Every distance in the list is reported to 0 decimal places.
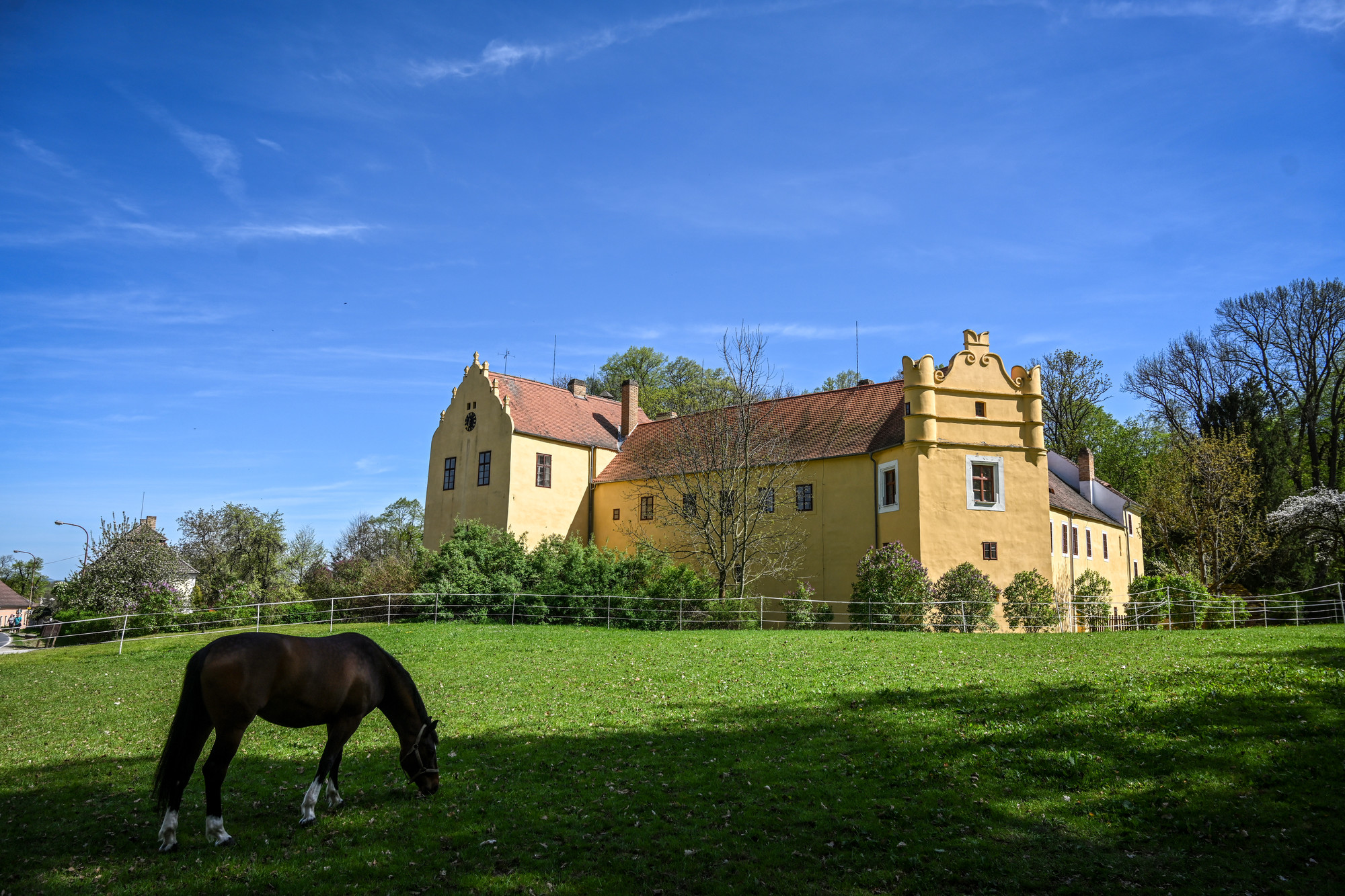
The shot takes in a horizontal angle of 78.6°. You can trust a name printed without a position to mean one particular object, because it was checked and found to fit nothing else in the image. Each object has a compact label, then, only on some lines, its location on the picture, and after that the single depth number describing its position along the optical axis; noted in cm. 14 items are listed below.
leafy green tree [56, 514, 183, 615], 3278
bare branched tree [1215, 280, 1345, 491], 4334
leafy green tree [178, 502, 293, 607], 4725
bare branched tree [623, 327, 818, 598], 3216
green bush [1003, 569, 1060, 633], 2830
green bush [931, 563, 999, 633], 2716
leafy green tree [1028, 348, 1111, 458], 5381
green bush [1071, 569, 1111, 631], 2992
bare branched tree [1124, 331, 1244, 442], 4778
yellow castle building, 3034
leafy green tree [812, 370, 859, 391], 5825
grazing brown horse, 743
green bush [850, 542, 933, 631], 2697
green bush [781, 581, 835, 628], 2798
